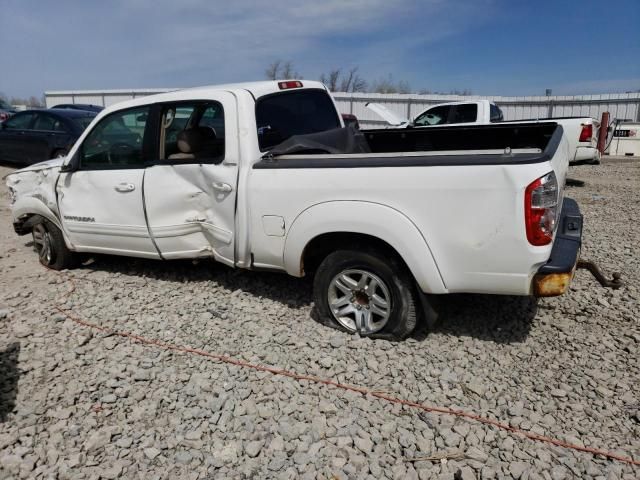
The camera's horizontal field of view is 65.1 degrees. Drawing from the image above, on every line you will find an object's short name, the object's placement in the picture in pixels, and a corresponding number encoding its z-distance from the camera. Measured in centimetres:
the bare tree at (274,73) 4030
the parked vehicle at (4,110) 1886
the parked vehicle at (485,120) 1021
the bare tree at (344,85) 4328
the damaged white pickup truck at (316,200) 297
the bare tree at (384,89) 4600
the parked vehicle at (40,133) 1061
